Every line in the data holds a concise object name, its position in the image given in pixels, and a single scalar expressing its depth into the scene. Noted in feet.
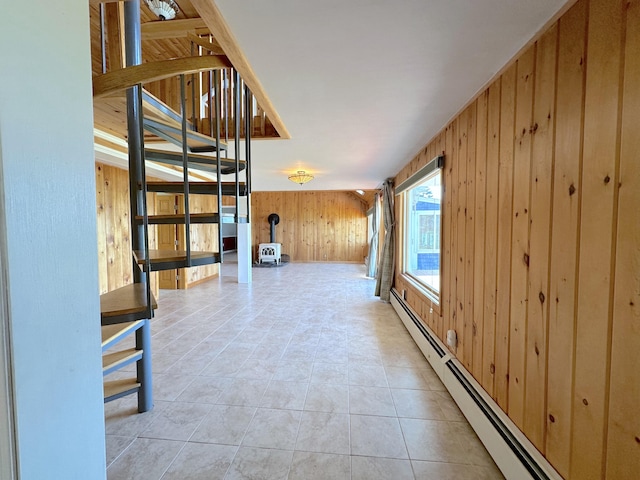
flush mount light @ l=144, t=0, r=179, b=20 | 9.03
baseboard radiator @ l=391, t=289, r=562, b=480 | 4.13
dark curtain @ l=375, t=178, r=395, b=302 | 15.83
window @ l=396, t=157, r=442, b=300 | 9.87
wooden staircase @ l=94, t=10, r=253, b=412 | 5.13
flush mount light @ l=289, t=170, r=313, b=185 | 14.11
